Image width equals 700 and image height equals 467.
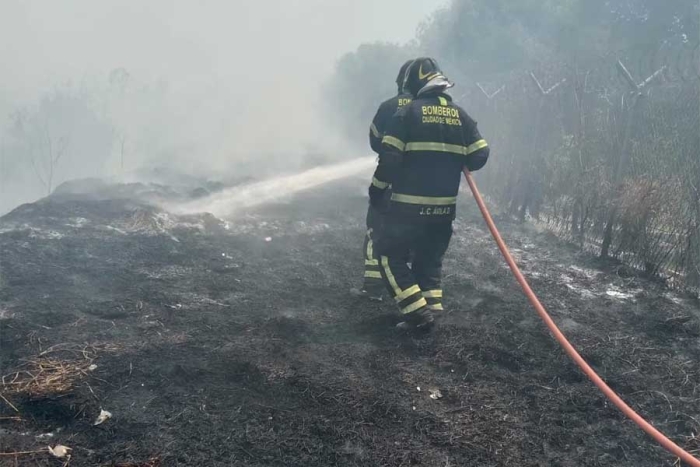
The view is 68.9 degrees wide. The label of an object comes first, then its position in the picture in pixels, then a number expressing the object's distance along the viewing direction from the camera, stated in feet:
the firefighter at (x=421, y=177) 12.28
